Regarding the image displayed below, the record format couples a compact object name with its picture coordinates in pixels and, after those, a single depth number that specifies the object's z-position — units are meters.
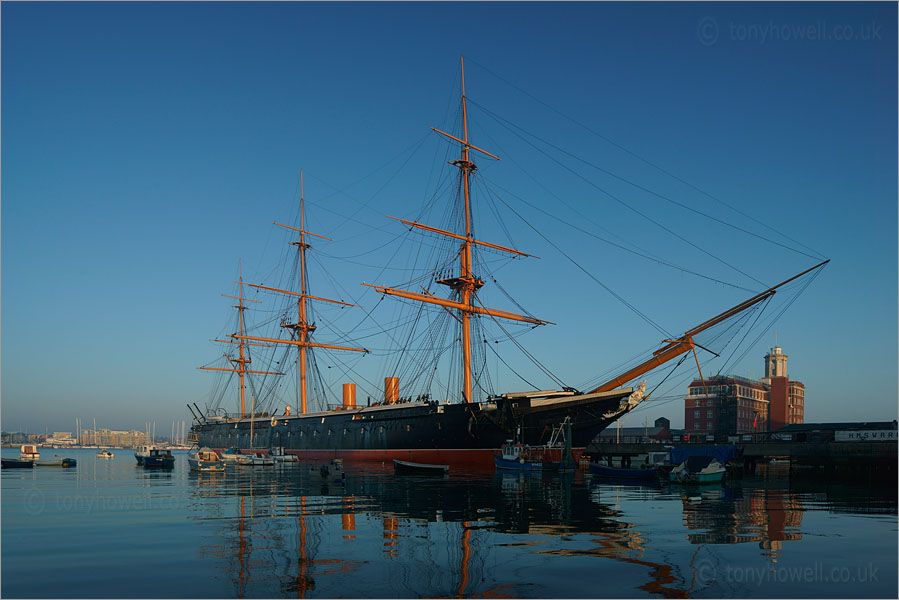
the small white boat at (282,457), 66.75
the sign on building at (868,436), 53.44
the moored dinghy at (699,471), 38.03
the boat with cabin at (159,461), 72.88
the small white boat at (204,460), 59.13
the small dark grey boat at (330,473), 42.12
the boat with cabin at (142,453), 81.21
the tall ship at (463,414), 52.75
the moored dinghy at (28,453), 83.31
